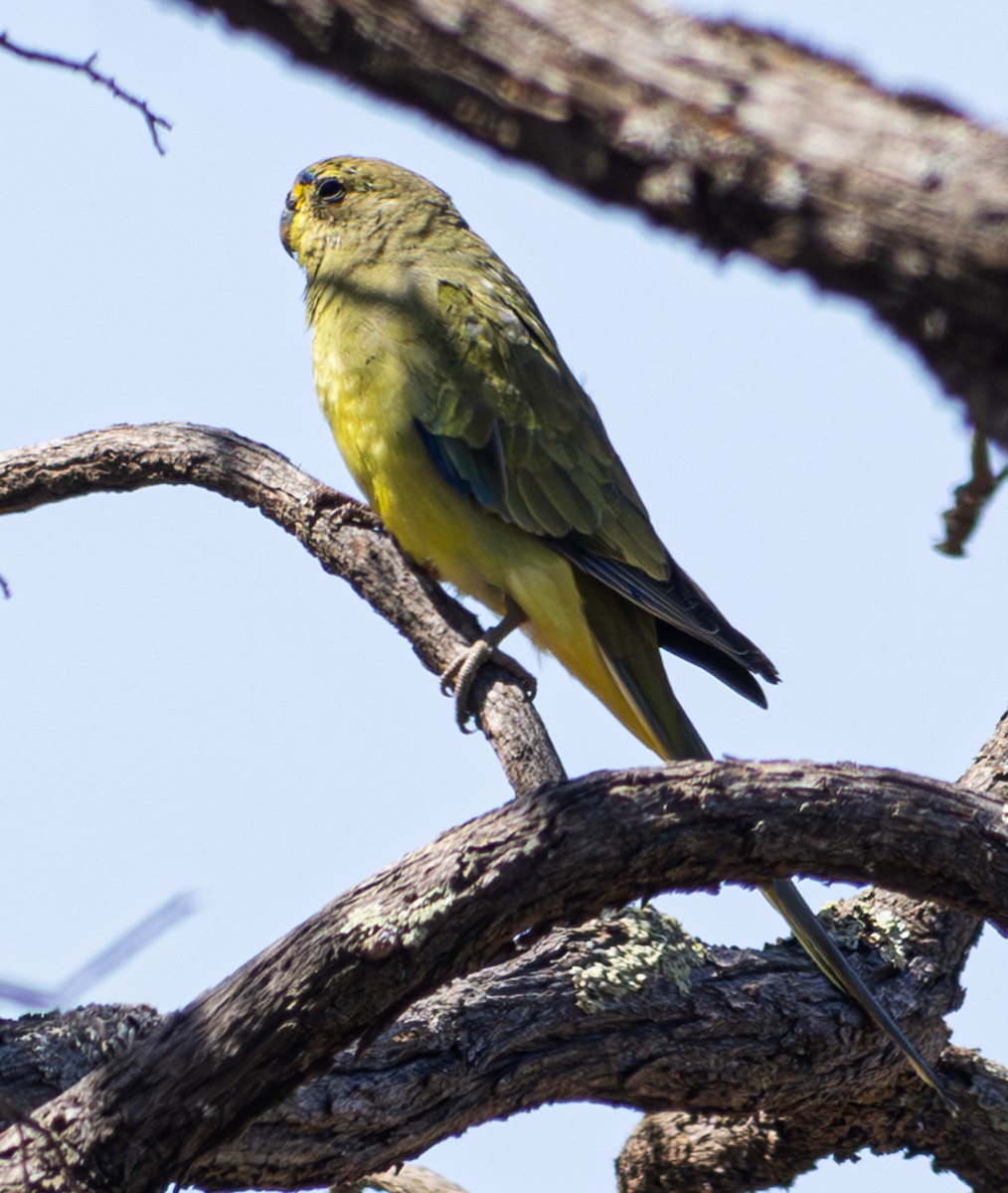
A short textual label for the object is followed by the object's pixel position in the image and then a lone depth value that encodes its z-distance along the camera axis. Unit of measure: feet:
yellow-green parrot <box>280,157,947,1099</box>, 30.68
